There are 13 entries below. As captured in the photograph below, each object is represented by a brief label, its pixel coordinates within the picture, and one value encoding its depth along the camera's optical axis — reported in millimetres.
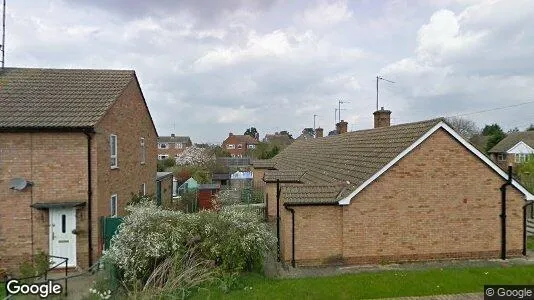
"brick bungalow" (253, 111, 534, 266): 10930
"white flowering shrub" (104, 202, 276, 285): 9117
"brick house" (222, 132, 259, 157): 88562
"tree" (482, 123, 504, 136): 61844
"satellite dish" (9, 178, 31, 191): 10508
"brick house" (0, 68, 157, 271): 10602
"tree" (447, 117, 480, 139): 69125
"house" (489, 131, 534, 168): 49750
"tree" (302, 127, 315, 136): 58775
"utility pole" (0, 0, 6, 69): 14716
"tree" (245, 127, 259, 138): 114750
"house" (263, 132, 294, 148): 69562
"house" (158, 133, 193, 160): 77131
